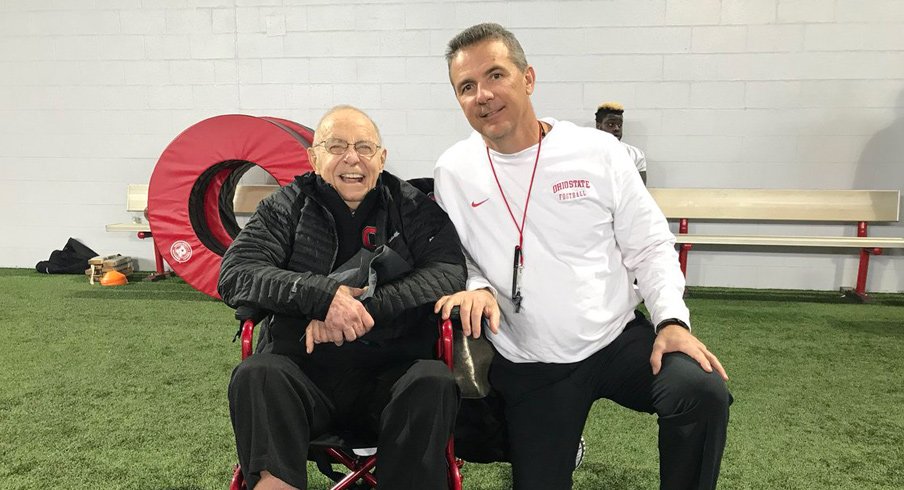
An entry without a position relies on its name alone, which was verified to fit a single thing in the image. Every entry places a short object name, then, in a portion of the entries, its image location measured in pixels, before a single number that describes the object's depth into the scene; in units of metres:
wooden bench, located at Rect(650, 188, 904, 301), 3.96
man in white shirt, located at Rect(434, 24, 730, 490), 1.50
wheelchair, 1.38
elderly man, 1.29
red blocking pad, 3.51
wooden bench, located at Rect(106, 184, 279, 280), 4.36
